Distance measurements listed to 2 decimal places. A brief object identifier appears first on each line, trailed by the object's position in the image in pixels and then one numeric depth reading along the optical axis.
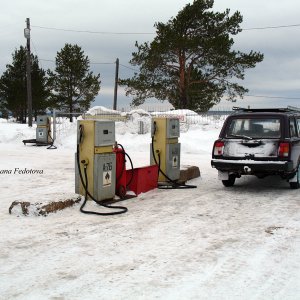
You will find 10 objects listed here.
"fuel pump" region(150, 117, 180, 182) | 9.85
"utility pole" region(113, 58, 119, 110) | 46.59
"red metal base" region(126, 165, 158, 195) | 8.95
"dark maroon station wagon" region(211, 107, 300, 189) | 8.91
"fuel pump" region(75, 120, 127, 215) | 7.67
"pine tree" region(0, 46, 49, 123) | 52.28
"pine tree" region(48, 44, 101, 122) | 53.12
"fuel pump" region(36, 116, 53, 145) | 22.66
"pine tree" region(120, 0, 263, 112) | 36.66
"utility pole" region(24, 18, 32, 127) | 30.67
